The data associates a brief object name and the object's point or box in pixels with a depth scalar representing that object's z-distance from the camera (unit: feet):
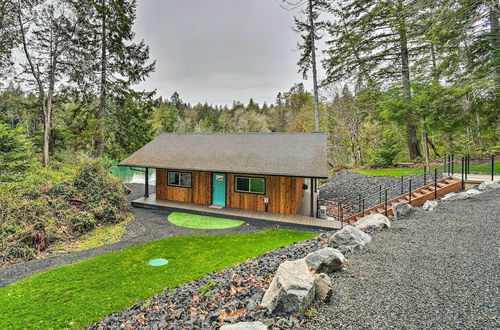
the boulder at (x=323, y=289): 9.98
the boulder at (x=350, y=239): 15.48
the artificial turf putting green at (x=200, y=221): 28.32
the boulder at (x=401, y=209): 23.31
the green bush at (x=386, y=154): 52.03
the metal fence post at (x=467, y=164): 29.68
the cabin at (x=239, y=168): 30.71
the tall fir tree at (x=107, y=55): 47.75
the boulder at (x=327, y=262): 12.64
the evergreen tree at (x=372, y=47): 44.83
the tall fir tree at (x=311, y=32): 51.60
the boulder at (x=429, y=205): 22.99
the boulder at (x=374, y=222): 19.40
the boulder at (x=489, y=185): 25.57
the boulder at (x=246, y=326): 8.52
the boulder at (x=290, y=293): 9.45
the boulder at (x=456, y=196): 23.84
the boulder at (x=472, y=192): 24.03
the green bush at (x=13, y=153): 33.71
